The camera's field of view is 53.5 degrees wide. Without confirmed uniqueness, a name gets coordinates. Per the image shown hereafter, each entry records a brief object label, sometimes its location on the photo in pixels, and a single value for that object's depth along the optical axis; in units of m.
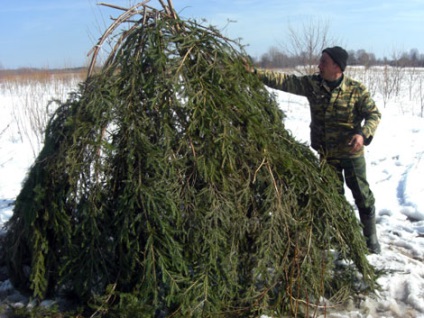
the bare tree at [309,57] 13.23
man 3.59
